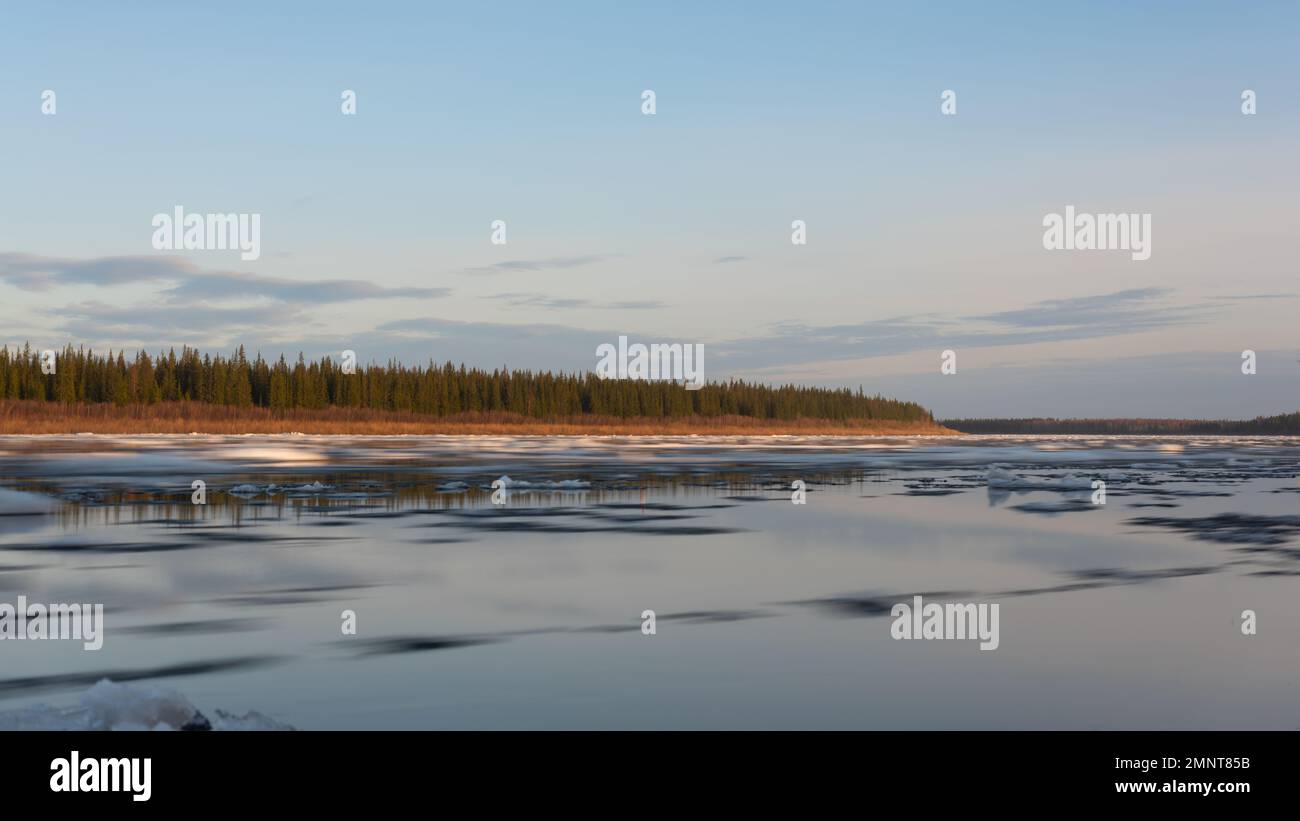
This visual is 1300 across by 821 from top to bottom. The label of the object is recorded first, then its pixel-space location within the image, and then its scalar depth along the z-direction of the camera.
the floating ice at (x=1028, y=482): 33.77
